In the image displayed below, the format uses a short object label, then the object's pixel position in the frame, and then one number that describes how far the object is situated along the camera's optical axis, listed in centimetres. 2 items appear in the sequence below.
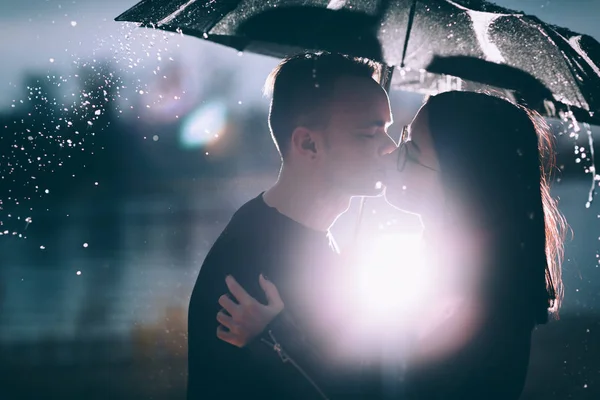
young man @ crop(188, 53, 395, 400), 250
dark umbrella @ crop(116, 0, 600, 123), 251
